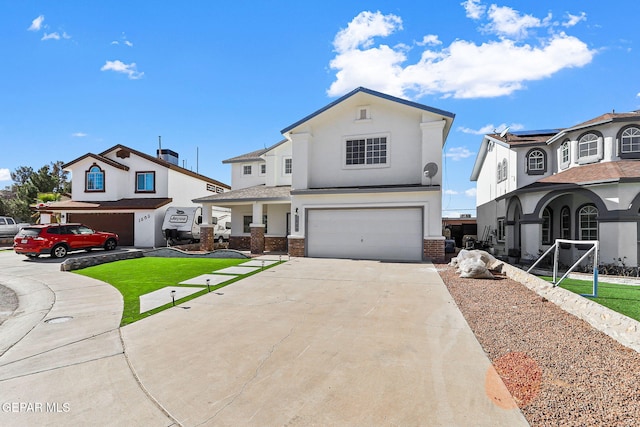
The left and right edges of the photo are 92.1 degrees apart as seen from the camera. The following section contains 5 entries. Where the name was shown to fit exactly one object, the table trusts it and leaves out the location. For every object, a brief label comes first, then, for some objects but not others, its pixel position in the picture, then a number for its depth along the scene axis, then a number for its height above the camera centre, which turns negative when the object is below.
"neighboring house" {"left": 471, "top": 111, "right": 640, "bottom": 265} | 12.73 +1.38
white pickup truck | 24.95 -0.87
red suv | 15.54 -1.23
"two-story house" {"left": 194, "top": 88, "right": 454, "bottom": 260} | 15.26 +1.89
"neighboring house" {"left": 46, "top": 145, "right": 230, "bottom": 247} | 22.61 +1.86
